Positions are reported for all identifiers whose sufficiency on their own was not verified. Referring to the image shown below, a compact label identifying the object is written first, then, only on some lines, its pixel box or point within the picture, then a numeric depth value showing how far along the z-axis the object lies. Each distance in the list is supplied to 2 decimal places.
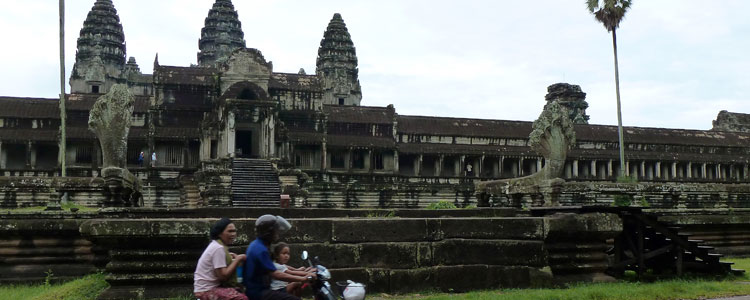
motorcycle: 5.78
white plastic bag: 5.77
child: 5.84
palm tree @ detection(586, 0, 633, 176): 35.28
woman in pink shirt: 5.68
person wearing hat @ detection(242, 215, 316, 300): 5.68
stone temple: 34.50
